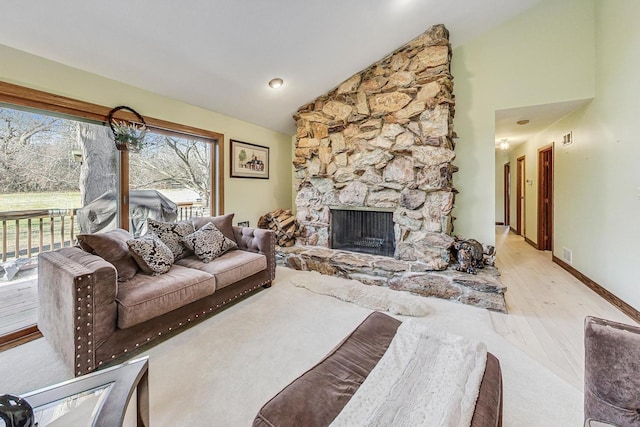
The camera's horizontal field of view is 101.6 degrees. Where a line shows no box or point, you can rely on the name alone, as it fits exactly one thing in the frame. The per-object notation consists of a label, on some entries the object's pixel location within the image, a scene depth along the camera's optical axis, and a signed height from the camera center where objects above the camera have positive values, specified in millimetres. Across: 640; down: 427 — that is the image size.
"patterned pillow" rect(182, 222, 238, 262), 2646 -307
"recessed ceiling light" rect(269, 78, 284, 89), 3397 +1713
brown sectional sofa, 1597 -633
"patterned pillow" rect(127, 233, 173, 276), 2184 -353
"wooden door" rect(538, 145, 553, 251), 4755 +208
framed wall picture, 3977 +854
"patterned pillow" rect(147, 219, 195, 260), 2609 -205
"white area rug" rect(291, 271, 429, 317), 2572 -921
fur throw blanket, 923 -714
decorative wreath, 2623 +858
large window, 2188 +314
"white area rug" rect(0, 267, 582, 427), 1410 -1035
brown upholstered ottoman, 899 -701
